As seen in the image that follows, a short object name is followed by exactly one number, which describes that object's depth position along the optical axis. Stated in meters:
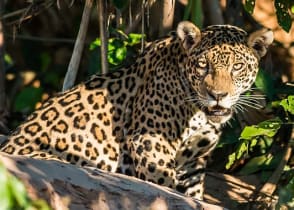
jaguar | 13.71
